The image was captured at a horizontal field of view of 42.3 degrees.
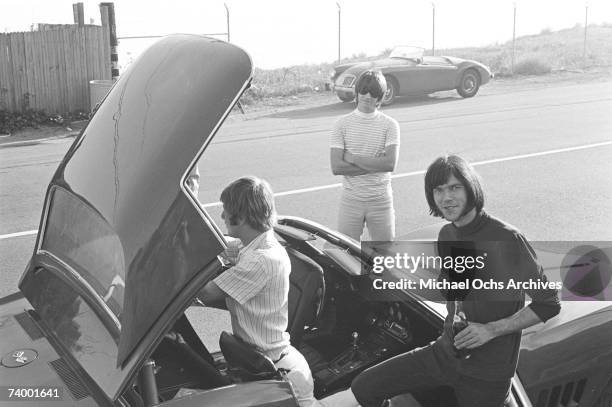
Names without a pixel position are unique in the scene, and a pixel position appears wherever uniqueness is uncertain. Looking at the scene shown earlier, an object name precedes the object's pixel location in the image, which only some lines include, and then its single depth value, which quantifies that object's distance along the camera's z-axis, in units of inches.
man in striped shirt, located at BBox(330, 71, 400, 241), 230.7
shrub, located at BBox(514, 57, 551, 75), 986.1
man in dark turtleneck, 131.4
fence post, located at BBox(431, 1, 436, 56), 988.6
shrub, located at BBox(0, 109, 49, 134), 603.2
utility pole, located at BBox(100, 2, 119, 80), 645.3
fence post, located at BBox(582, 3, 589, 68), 1116.3
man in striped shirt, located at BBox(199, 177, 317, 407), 123.6
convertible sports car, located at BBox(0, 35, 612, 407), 100.4
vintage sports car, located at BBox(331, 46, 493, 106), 712.8
